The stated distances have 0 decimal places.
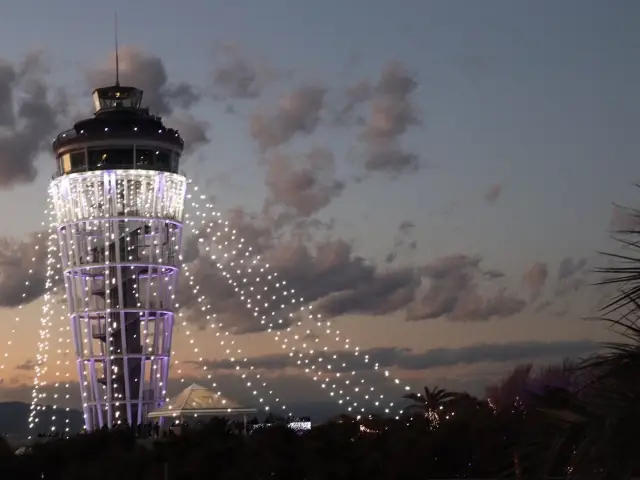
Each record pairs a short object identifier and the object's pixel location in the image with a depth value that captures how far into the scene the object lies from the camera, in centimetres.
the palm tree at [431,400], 7088
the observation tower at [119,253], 8588
